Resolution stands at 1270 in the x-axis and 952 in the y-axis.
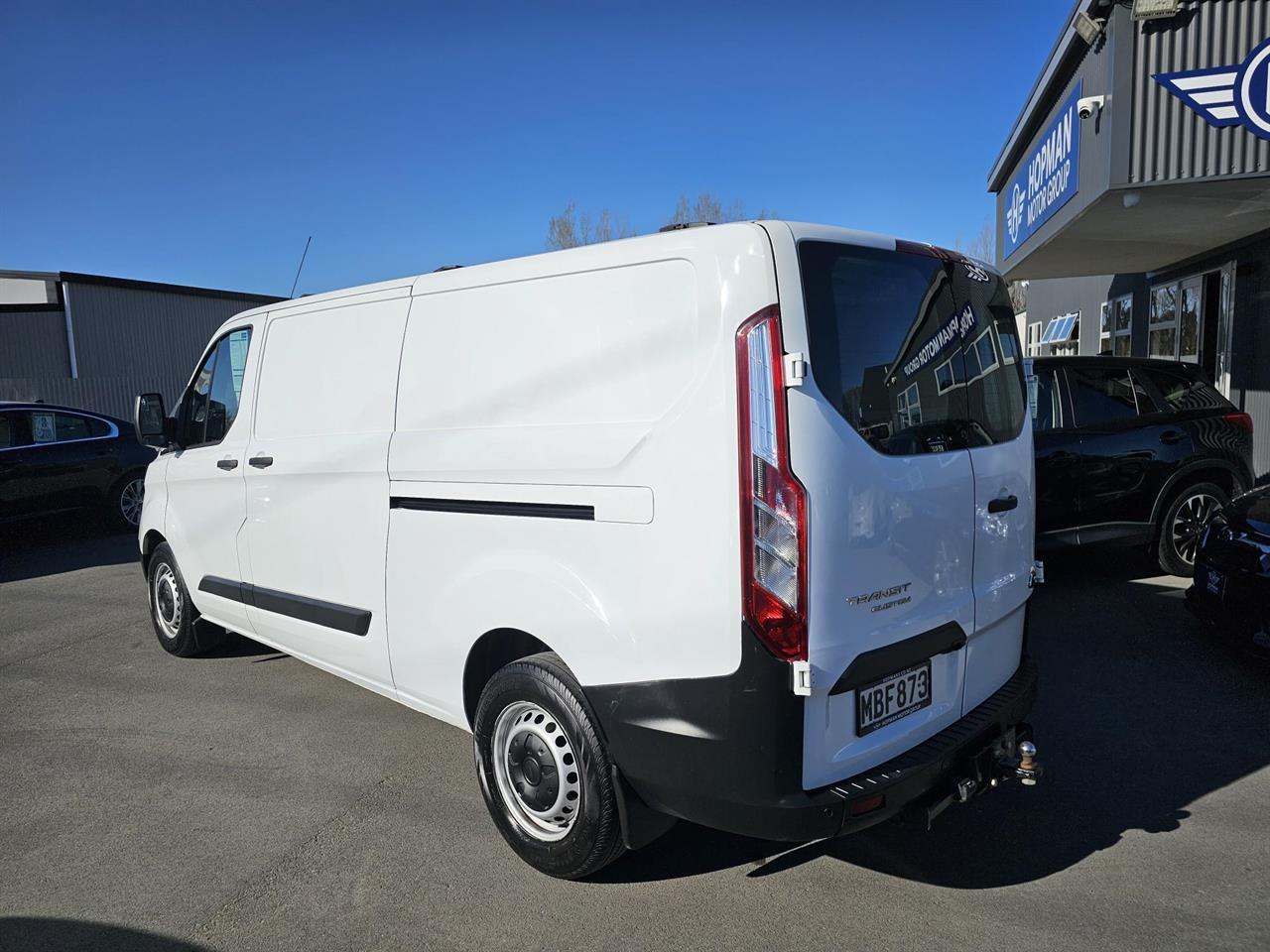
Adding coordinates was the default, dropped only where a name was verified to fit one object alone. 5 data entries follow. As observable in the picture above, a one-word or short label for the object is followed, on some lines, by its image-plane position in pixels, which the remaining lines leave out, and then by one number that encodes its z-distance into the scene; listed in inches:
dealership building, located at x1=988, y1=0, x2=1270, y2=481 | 310.7
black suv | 252.5
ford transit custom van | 96.1
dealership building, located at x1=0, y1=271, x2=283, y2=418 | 753.0
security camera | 345.1
